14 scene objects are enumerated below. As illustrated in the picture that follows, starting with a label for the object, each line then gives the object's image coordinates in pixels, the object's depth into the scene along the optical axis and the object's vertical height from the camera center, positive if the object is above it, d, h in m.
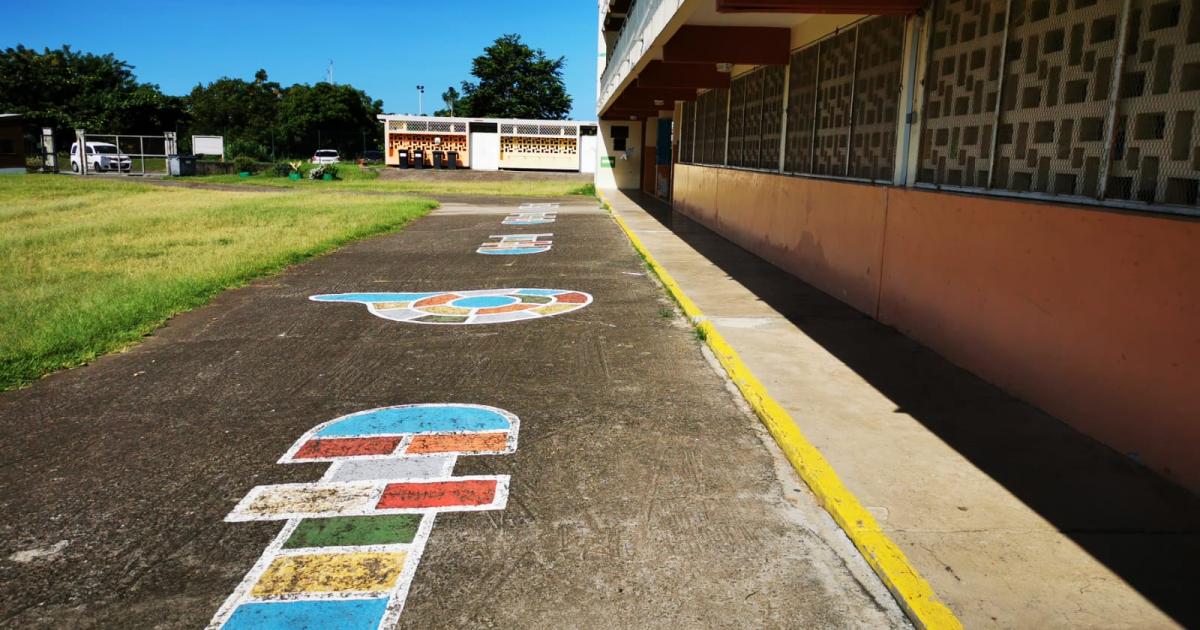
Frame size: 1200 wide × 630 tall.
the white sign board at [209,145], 49.31 +0.71
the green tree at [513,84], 77.38 +7.52
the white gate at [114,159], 44.16 -0.24
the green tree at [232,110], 89.06 +5.19
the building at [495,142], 52.78 +1.37
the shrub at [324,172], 43.06 -0.64
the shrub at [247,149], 52.75 +0.55
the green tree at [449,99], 104.81 +8.59
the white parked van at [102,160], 45.91 -0.31
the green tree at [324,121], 76.62 +3.56
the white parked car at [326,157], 61.67 +0.24
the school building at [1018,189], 4.20 -0.10
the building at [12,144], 42.19 +0.41
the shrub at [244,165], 46.66 -0.40
